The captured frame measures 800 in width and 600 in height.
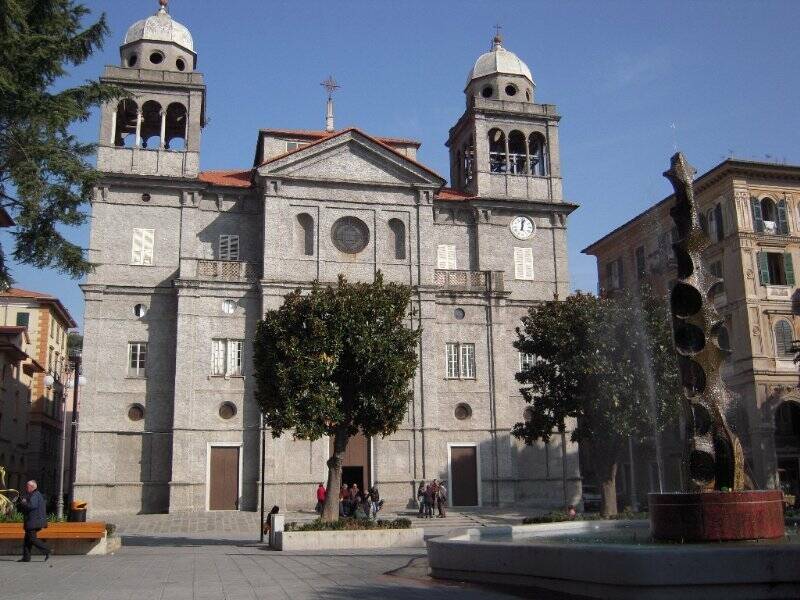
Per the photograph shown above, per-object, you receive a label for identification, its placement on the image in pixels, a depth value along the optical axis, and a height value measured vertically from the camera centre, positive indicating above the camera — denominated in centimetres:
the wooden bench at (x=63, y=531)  1912 -145
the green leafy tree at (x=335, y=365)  2512 +310
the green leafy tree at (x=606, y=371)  2936 +326
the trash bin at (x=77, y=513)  2252 -120
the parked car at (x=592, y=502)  4304 -224
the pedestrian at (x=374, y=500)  3139 -143
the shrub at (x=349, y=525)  2322 -173
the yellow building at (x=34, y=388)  4920 +555
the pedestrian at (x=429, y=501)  3394 -156
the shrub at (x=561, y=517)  2480 -173
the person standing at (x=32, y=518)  1791 -104
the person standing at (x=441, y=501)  3375 -160
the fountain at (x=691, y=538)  975 -114
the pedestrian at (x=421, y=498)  3420 -145
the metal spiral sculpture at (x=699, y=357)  1395 +179
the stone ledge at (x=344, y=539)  2217 -204
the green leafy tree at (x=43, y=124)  2223 +957
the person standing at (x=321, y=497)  3040 -122
